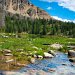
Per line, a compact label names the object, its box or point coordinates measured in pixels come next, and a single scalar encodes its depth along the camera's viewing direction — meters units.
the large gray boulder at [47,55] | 21.33
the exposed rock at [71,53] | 23.25
